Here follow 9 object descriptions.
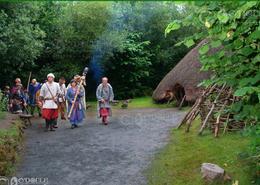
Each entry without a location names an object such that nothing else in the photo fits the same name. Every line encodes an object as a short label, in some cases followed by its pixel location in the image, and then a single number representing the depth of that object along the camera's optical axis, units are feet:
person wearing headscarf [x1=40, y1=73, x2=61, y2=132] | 42.06
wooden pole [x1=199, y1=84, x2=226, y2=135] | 35.29
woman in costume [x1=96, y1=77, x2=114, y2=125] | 46.50
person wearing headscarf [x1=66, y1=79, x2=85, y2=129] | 44.29
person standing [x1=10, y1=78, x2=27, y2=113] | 50.65
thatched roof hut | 60.39
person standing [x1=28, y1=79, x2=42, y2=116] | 54.03
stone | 23.98
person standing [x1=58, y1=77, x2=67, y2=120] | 49.01
